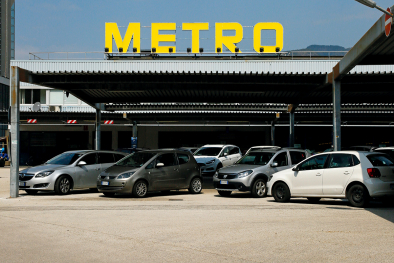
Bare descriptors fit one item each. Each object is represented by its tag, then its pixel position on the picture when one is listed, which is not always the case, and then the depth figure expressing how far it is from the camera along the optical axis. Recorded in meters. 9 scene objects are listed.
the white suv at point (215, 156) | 25.86
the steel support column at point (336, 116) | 17.47
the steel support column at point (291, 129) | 28.65
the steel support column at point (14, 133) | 15.96
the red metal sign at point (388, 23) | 11.38
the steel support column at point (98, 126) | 27.02
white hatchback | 12.52
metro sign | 43.53
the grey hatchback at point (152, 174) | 15.44
